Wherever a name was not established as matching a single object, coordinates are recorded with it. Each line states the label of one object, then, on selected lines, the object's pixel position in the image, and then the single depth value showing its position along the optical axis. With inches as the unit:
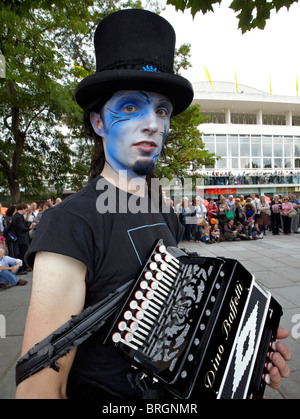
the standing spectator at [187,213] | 394.3
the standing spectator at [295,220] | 477.8
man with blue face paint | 35.9
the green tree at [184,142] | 417.4
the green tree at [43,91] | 305.4
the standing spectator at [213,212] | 421.1
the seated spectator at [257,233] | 435.9
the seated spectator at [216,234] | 406.3
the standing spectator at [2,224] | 337.0
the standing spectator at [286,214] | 450.0
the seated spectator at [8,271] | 228.4
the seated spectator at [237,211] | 427.5
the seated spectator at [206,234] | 400.3
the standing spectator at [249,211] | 433.7
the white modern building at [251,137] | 1195.3
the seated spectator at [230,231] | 409.7
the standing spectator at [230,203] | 429.7
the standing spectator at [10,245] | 271.3
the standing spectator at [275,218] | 457.5
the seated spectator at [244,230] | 422.6
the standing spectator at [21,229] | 273.9
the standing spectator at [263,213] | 454.0
